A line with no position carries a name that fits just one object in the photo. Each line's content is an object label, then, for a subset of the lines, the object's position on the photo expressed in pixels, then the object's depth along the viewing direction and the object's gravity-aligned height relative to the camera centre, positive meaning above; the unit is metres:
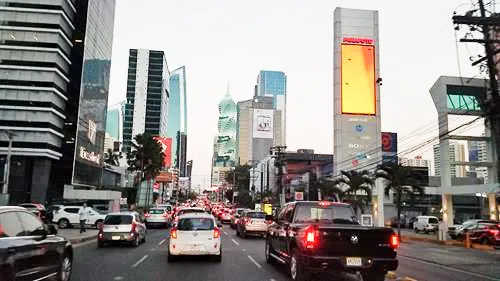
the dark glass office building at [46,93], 74.38 +17.21
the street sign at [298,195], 55.09 +1.52
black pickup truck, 10.78 -0.90
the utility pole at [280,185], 66.50 +3.06
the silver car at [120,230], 21.47 -1.10
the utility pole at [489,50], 18.25 +6.50
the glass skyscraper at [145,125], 196.88 +32.07
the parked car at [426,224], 49.72 -1.27
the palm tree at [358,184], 46.81 +2.48
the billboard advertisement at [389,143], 81.49 +11.20
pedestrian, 29.16 -0.91
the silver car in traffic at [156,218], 39.62 -1.01
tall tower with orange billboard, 65.06 +15.12
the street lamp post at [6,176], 41.31 +2.19
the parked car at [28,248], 7.59 -0.79
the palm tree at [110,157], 121.01 +11.67
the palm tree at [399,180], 35.81 +2.28
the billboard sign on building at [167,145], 135.12 +17.03
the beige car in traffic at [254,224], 29.12 -0.96
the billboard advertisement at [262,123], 152.75 +26.36
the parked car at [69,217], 37.06 -1.04
